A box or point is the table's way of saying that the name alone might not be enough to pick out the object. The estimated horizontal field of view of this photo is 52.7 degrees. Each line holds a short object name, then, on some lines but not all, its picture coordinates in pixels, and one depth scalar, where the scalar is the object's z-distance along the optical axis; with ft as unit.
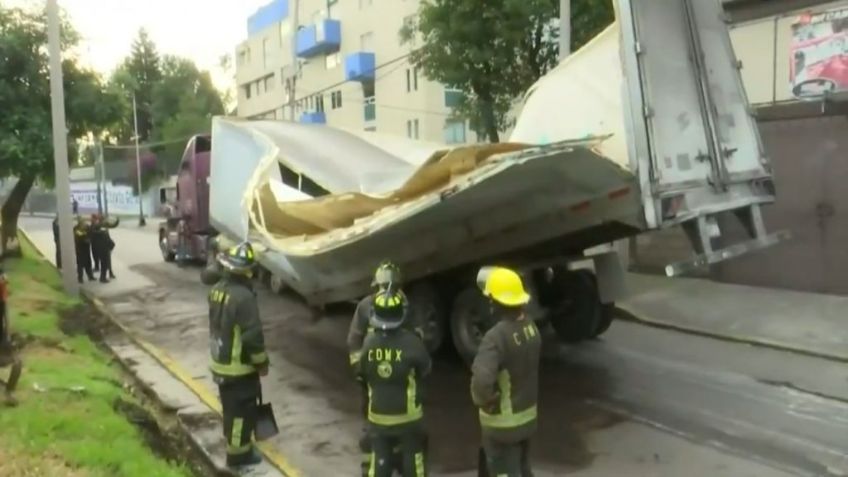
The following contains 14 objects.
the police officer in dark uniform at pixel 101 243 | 57.06
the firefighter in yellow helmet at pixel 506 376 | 15.58
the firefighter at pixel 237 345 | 19.47
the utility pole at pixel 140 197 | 148.97
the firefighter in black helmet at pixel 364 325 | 18.37
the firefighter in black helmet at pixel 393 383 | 16.21
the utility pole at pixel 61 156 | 44.91
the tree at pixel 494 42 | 47.91
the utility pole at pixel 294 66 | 94.49
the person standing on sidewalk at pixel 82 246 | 57.36
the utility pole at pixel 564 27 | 41.98
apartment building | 119.75
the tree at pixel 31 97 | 52.13
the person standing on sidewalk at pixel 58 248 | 60.50
